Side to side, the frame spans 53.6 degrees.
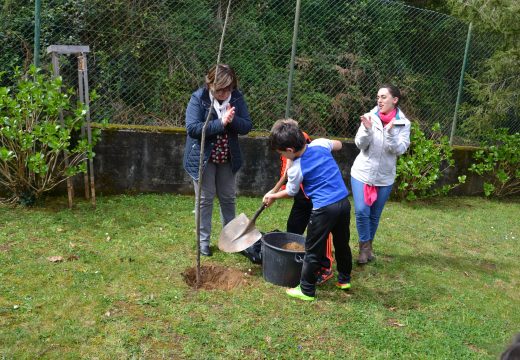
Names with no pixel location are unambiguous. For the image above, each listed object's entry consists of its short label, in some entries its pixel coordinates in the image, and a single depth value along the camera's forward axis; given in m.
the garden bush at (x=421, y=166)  7.29
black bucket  3.90
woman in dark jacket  4.14
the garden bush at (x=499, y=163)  8.19
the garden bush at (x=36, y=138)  4.87
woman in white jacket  4.54
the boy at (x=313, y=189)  3.69
